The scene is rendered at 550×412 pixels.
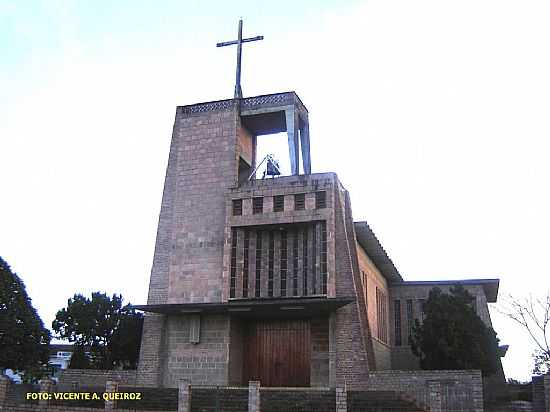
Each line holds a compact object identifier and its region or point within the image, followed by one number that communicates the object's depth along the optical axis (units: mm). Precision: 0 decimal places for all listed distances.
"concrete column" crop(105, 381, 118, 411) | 18812
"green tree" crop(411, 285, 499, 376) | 24641
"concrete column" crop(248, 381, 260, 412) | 17594
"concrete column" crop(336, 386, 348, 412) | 17553
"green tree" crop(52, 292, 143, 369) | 28812
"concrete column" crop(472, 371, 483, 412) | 18578
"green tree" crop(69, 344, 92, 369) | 28078
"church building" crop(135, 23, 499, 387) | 22812
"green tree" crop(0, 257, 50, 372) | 25719
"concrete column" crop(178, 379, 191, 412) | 18312
